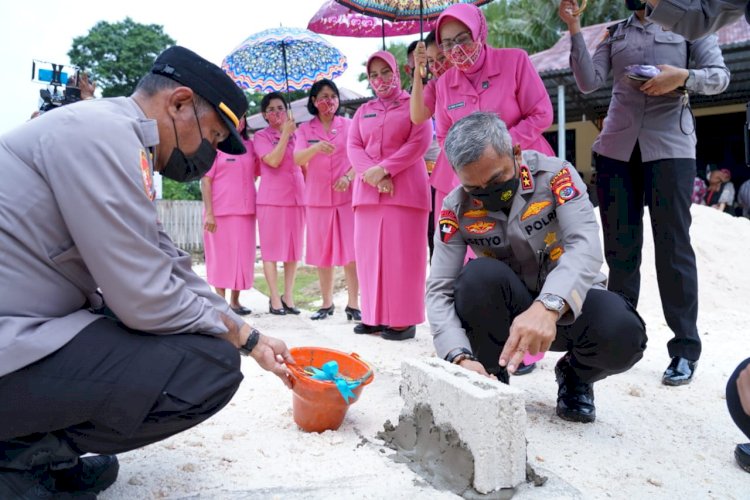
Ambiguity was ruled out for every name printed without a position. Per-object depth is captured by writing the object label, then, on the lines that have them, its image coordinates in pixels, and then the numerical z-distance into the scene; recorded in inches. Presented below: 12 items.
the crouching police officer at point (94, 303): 62.4
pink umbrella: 217.9
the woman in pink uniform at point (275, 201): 226.7
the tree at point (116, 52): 1073.5
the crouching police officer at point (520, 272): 86.0
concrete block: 72.8
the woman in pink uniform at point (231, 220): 224.4
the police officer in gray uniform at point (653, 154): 124.5
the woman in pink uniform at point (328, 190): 208.8
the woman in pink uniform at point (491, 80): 134.6
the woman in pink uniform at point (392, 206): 169.6
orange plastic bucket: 89.0
